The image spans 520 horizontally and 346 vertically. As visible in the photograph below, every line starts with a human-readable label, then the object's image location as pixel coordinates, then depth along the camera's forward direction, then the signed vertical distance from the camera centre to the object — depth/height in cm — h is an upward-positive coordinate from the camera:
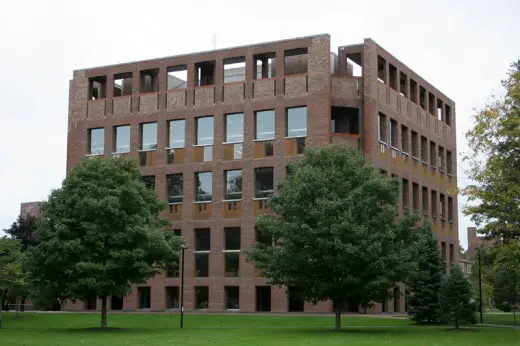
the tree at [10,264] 4378 +56
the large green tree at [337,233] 3800 +209
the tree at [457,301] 4109 -108
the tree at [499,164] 3688 +523
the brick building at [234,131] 5838 +1083
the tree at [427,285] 4594 -36
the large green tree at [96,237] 4047 +190
